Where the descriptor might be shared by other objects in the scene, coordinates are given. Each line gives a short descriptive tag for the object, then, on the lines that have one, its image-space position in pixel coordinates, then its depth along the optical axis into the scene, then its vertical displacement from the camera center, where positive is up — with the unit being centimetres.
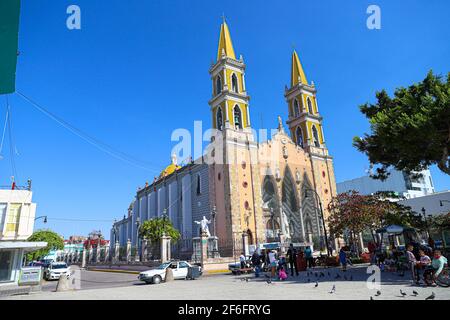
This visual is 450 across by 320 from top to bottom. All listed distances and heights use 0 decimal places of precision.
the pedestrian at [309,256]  2138 -54
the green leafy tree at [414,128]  1363 +500
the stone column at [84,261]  5314 -22
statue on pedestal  2873 +261
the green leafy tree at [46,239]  4625 +315
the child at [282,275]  1449 -114
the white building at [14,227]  1905 +229
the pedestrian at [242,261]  2053 -62
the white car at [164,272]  1670 -91
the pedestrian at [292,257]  1672 -44
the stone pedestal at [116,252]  4272 +79
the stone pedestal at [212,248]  2625 +41
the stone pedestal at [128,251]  3838 +68
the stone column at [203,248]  2428 +40
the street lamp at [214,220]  3377 +339
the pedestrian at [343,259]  1615 -65
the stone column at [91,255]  5661 +74
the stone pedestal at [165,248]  2611 +59
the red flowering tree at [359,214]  2642 +256
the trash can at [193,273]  1885 -109
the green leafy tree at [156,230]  3334 +271
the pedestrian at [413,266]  1070 -80
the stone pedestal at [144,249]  3288 +76
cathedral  3509 +948
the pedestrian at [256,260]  1794 -52
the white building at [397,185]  7269 +1336
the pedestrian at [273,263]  1573 -65
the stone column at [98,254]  5406 +81
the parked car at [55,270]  2544 -72
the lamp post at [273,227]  3418 +236
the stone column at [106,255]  5019 +54
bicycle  983 -113
